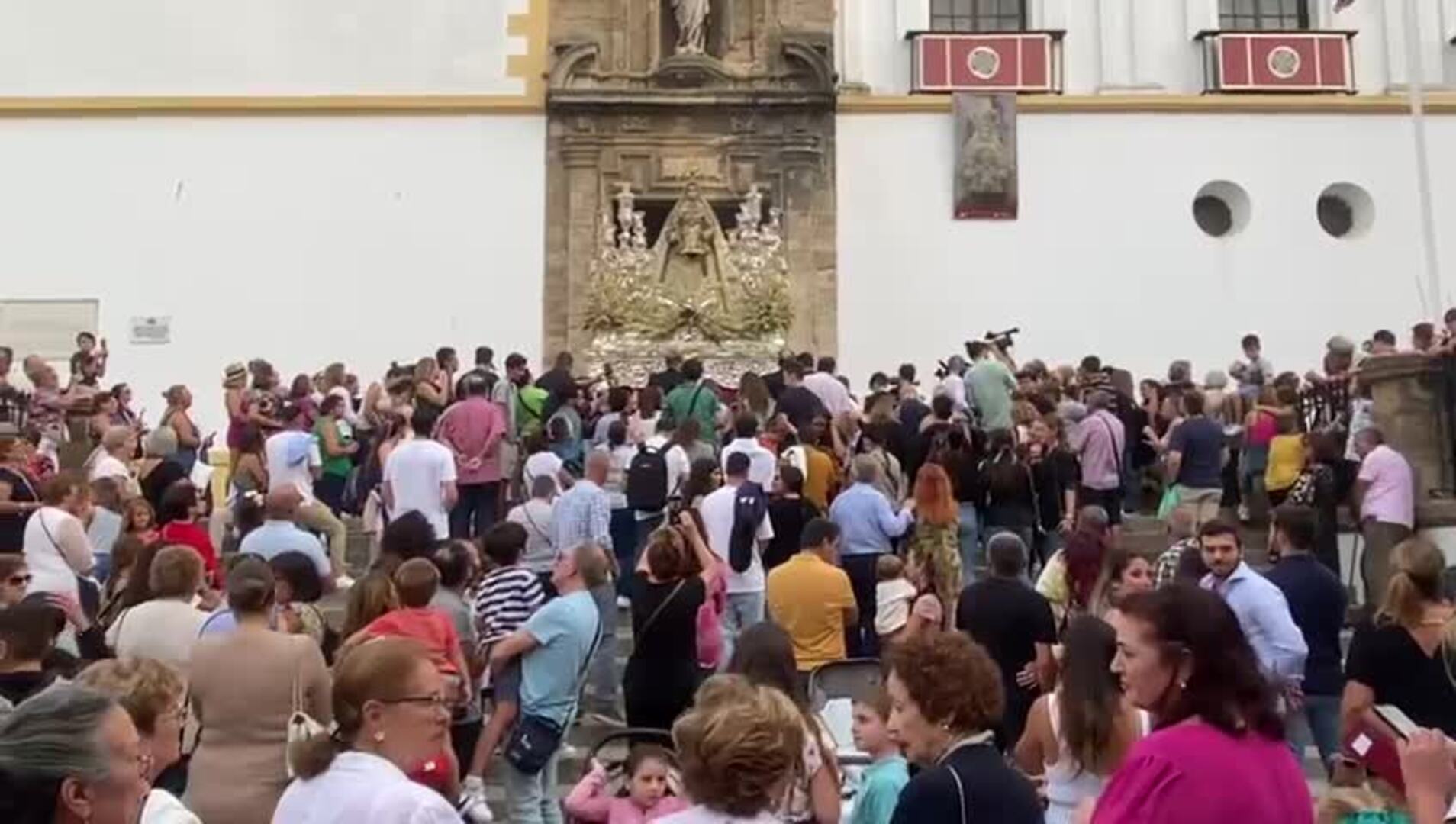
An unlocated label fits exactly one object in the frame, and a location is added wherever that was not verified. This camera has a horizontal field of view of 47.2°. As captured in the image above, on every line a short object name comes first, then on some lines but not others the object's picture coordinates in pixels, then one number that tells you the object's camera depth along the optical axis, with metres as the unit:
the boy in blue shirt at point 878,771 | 4.53
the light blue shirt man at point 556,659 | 6.93
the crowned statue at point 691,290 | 20.45
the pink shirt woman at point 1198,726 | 3.15
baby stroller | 5.12
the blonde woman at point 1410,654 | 5.40
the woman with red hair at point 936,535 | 9.78
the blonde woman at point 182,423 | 13.52
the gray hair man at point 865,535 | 10.23
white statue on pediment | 21.94
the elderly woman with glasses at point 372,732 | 3.57
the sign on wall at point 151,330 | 21.16
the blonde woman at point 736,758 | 3.56
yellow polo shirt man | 8.38
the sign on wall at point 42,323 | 21.12
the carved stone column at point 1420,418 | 11.95
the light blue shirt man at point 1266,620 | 6.74
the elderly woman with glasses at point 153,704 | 3.73
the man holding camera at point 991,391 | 14.60
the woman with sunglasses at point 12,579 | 6.29
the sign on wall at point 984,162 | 21.50
